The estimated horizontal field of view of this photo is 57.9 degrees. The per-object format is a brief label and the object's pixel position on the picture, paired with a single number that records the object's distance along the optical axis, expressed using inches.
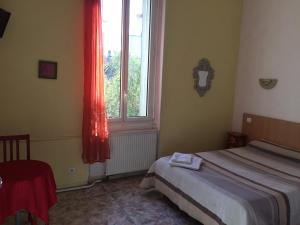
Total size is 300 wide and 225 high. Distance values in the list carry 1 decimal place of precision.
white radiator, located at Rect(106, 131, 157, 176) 138.1
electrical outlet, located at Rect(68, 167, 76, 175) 128.7
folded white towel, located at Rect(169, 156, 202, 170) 111.4
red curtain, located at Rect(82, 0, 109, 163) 120.0
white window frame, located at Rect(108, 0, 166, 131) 137.2
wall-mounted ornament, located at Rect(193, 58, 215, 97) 154.4
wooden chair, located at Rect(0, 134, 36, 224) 100.0
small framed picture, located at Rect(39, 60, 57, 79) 116.1
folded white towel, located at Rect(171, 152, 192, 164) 115.2
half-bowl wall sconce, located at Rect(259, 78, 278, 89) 145.1
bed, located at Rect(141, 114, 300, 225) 86.4
